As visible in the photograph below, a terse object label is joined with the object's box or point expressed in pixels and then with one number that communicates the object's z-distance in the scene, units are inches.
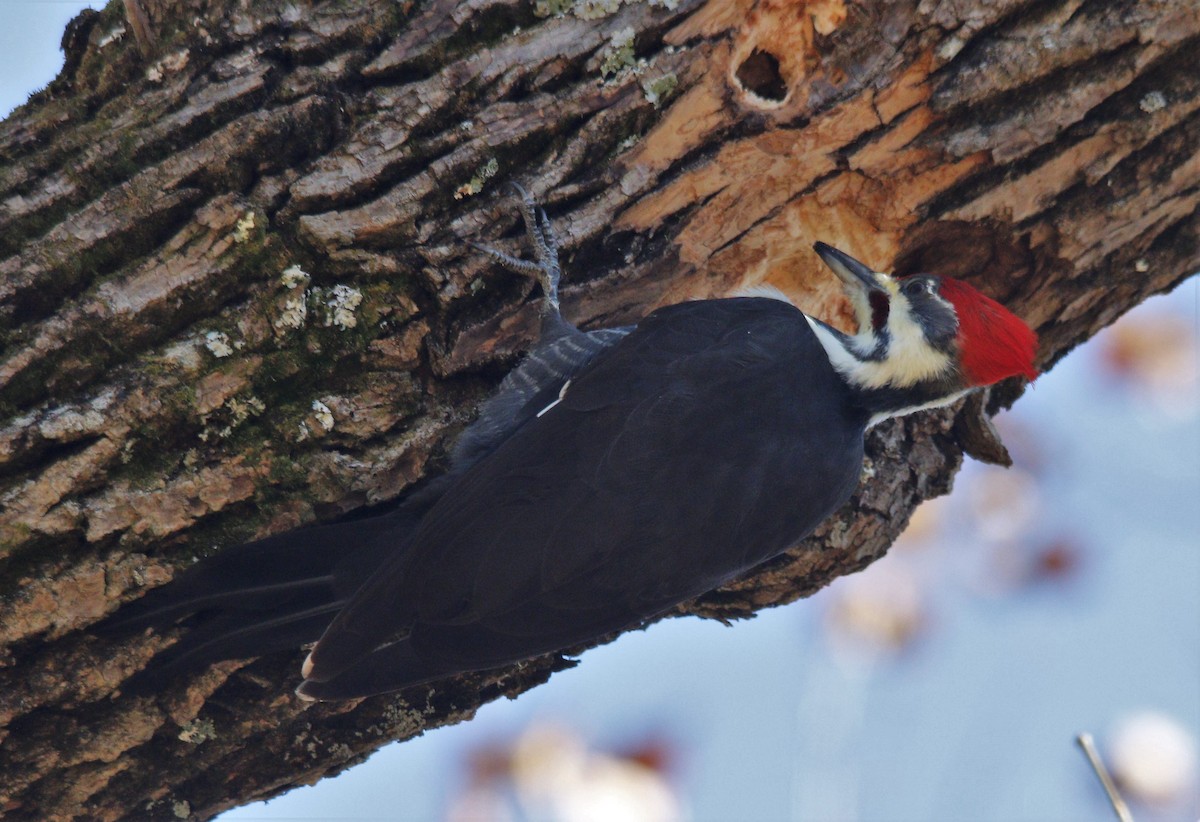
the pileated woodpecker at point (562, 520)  219.6
